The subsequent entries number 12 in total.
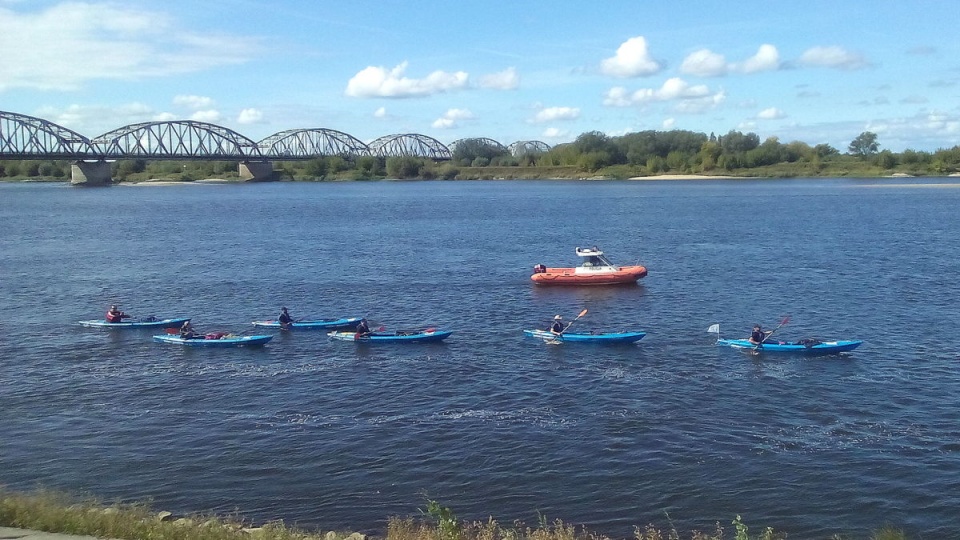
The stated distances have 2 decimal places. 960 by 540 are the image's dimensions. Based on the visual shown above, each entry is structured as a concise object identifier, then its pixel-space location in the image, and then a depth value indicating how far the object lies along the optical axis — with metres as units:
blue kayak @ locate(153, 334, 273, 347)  46.47
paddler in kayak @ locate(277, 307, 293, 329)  50.88
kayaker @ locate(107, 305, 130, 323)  51.44
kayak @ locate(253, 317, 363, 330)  50.72
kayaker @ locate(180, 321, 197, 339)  47.06
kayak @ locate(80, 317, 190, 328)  51.50
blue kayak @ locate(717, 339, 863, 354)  42.56
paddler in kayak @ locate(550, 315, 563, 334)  46.81
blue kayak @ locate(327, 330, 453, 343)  46.75
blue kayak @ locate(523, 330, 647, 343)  45.62
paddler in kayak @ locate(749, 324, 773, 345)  43.59
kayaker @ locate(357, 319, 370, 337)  47.09
